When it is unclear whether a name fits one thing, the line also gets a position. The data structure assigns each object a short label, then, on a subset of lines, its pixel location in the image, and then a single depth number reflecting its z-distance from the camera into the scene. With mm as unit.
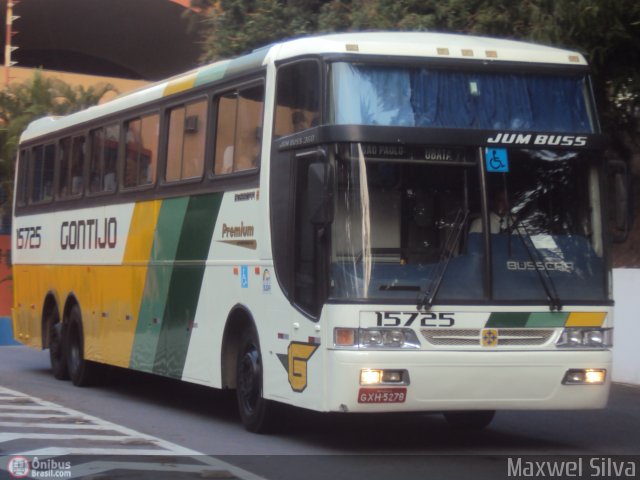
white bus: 14910
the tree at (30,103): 46952
